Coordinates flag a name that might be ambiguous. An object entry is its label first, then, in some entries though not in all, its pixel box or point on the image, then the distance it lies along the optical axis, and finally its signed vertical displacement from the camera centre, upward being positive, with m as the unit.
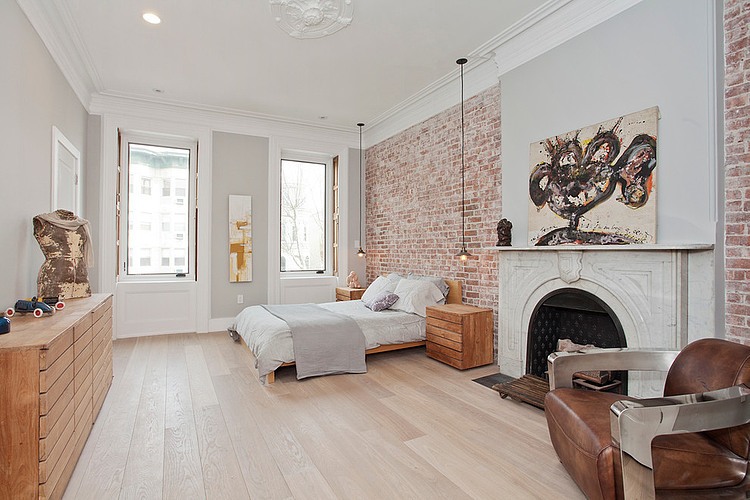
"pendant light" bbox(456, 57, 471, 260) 4.54 +0.65
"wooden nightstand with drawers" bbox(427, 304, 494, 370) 3.90 -0.82
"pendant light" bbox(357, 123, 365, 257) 6.74 +1.10
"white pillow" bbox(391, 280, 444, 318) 4.51 -0.49
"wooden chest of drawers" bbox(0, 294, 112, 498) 1.67 -0.70
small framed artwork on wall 5.74 +0.22
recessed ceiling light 3.34 +2.02
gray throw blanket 3.67 -0.87
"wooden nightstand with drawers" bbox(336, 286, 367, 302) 5.94 -0.59
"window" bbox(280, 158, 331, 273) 6.34 +0.63
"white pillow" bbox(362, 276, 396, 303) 5.07 -0.44
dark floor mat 3.56 -1.15
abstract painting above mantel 2.73 +0.55
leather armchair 1.44 -0.76
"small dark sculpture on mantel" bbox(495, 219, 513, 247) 3.72 +0.23
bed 3.58 -0.79
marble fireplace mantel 2.45 -0.21
